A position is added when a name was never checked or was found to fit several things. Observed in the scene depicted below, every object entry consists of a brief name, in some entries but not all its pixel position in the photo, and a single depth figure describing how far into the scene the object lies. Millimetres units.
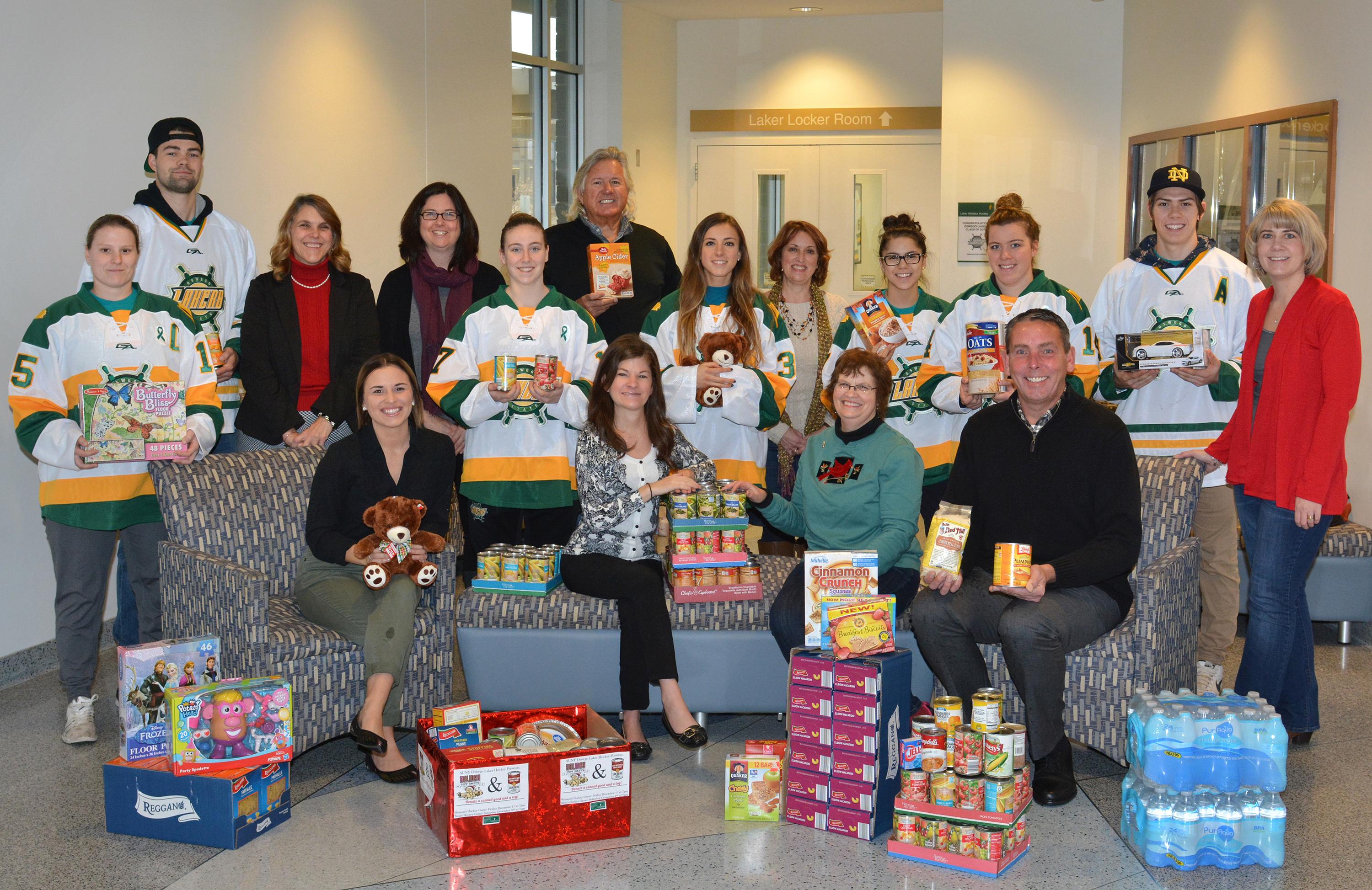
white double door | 9773
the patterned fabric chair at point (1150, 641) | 3383
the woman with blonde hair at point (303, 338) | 4344
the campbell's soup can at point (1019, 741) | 3029
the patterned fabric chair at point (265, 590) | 3457
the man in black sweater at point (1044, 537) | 3320
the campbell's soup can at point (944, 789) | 2982
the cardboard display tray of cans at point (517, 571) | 3854
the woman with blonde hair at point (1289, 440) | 3383
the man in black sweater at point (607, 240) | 4770
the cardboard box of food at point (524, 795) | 3006
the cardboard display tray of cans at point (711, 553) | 3793
